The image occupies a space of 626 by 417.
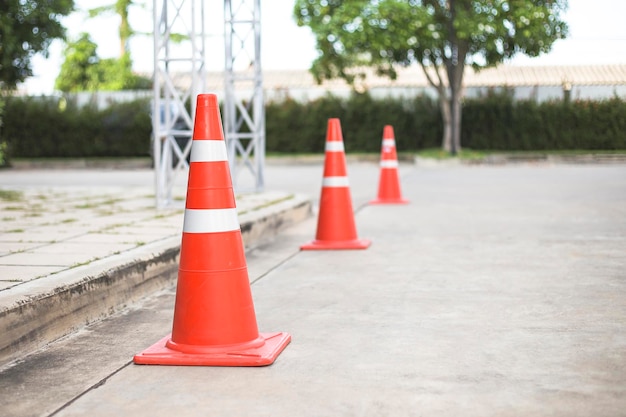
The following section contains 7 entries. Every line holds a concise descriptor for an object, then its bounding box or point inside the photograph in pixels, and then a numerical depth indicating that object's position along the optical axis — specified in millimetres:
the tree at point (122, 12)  47344
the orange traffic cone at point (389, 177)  12562
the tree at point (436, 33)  27156
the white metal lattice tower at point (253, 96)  12392
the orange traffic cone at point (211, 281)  4219
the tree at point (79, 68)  49062
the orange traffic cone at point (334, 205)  8172
